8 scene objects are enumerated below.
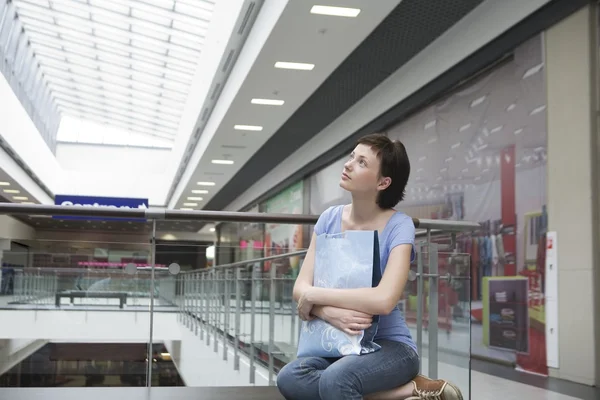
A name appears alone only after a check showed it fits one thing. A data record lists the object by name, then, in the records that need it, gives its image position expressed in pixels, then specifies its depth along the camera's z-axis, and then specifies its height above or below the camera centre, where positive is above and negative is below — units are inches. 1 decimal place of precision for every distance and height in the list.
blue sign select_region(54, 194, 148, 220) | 921.5 +77.3
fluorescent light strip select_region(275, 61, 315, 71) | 378.3 +109.1
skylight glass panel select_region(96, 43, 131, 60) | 705.0 +218.5
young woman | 82.8 -5.8
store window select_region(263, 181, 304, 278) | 698.1 +50.1
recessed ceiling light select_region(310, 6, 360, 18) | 297.7 +110.7
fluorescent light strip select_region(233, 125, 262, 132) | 542.6 +105.3
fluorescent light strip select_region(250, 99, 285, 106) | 459.8 +107.2
